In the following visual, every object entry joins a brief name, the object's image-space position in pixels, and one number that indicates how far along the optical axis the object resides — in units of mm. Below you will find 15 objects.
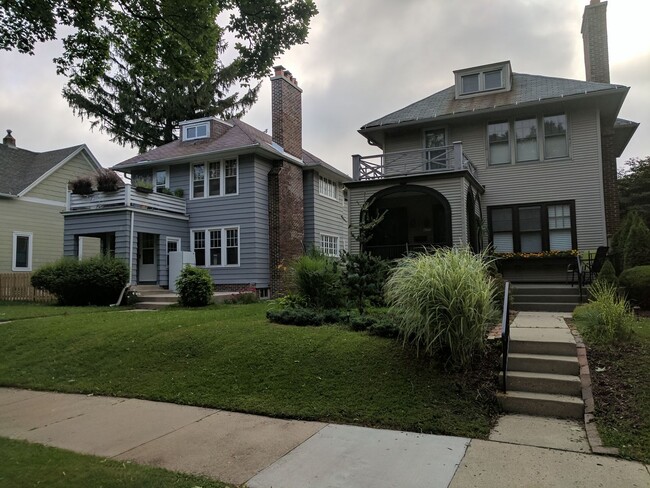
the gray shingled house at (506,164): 13898
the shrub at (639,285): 9383
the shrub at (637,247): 10969
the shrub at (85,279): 15211
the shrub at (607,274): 9938
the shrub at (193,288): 13648
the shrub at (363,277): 8508
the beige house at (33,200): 20438
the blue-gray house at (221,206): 17219
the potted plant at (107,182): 16984
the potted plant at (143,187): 17006
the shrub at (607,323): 6262
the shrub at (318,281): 9148
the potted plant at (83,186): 17531
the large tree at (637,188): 24380
